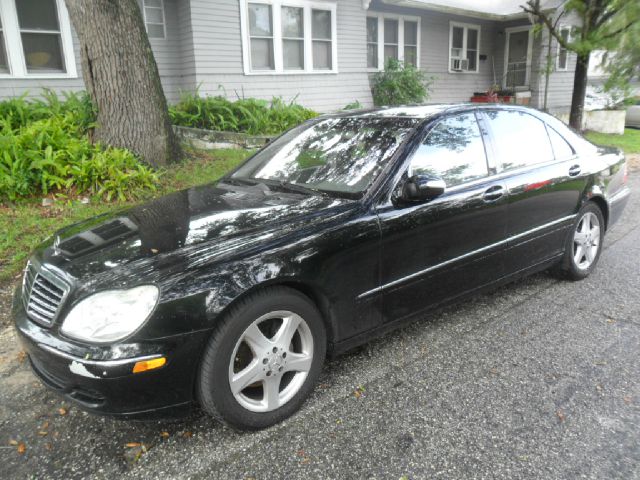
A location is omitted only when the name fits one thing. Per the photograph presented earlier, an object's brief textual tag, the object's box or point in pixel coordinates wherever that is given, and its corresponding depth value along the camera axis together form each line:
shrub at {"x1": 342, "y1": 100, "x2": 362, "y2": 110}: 13.26
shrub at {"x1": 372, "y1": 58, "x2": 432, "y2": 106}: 14.32
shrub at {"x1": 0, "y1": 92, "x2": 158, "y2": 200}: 6.31
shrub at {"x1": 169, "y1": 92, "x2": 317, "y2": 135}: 9.79
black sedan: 2.29
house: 10.18
